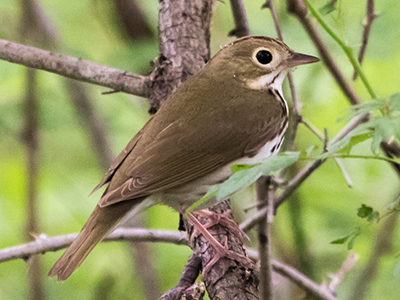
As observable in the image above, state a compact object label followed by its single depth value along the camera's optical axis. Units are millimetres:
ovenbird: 5426
